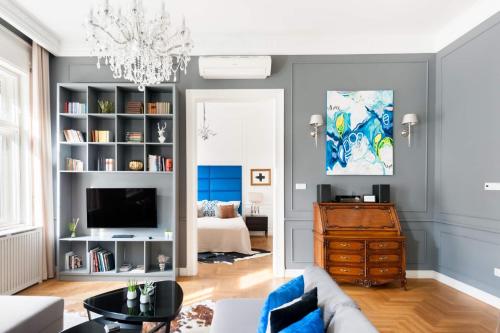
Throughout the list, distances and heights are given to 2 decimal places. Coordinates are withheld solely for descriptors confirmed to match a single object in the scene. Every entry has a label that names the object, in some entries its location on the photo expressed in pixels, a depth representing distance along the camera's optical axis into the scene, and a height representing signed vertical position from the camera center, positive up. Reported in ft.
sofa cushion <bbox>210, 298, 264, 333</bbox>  5.98 -3.32
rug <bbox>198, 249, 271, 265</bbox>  15.71 -5.18
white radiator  10.70 -3.71
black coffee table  6.81 -3.54
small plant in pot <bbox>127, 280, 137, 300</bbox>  7.66 -3.32
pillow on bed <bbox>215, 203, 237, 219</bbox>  20.68 -3.38
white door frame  13.43 -0.11
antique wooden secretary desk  11.64 -3.55
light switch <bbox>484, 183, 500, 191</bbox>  10.26 -0.86
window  11.87 +0.71
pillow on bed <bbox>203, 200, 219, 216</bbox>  21.47 -3.32
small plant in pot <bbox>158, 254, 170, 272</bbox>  12.84 -4.25
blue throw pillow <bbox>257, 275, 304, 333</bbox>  5.31 -2.51
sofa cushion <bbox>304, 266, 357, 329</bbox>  4.89 -2.39
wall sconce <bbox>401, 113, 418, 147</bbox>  12.60 +1.71
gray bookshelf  12.67 -0.45
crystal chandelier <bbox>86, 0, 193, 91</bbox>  7.07 +3.06
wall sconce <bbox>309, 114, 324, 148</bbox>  12.80 +1.69
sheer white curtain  12.50 +0.26
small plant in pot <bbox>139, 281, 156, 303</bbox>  7.49 -3.32
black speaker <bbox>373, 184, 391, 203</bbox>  12.60 -1.30
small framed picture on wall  23.88 -1.16
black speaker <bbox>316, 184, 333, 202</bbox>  12.73 -1.30
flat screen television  12.91 -1.94
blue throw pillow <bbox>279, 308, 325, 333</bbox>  4.22 -2.34
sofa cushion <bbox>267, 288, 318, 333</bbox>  4.52 -2.35
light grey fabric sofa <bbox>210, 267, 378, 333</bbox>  4.19 -2.44
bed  17.40 -3.73
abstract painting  13.28 +1.26
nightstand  22.52 -4.56
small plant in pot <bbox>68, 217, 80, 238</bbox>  12.97 -2.73
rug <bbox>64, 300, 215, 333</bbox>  8.62 -4.82
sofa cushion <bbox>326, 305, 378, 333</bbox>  3.91 -2.24
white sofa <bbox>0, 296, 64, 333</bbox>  6.31 -3.39
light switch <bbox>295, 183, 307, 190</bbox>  13.46 -1.06
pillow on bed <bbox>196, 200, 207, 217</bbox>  21.20 -3.16
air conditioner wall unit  12.78 +4.18
